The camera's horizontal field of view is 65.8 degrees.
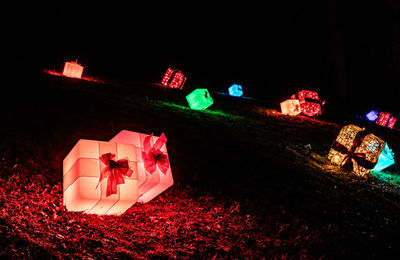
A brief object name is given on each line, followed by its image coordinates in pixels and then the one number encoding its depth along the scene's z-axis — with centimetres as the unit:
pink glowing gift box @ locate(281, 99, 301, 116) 1523
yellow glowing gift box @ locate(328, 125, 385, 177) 798
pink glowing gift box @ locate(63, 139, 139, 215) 390
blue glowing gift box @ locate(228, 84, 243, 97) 1971
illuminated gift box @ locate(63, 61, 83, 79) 1238
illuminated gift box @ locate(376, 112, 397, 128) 1906
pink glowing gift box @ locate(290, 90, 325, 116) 1505
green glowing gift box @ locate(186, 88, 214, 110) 1202
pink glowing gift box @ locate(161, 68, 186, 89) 1491
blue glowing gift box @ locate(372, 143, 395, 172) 919
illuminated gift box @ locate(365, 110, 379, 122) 2106
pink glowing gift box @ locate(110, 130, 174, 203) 445
